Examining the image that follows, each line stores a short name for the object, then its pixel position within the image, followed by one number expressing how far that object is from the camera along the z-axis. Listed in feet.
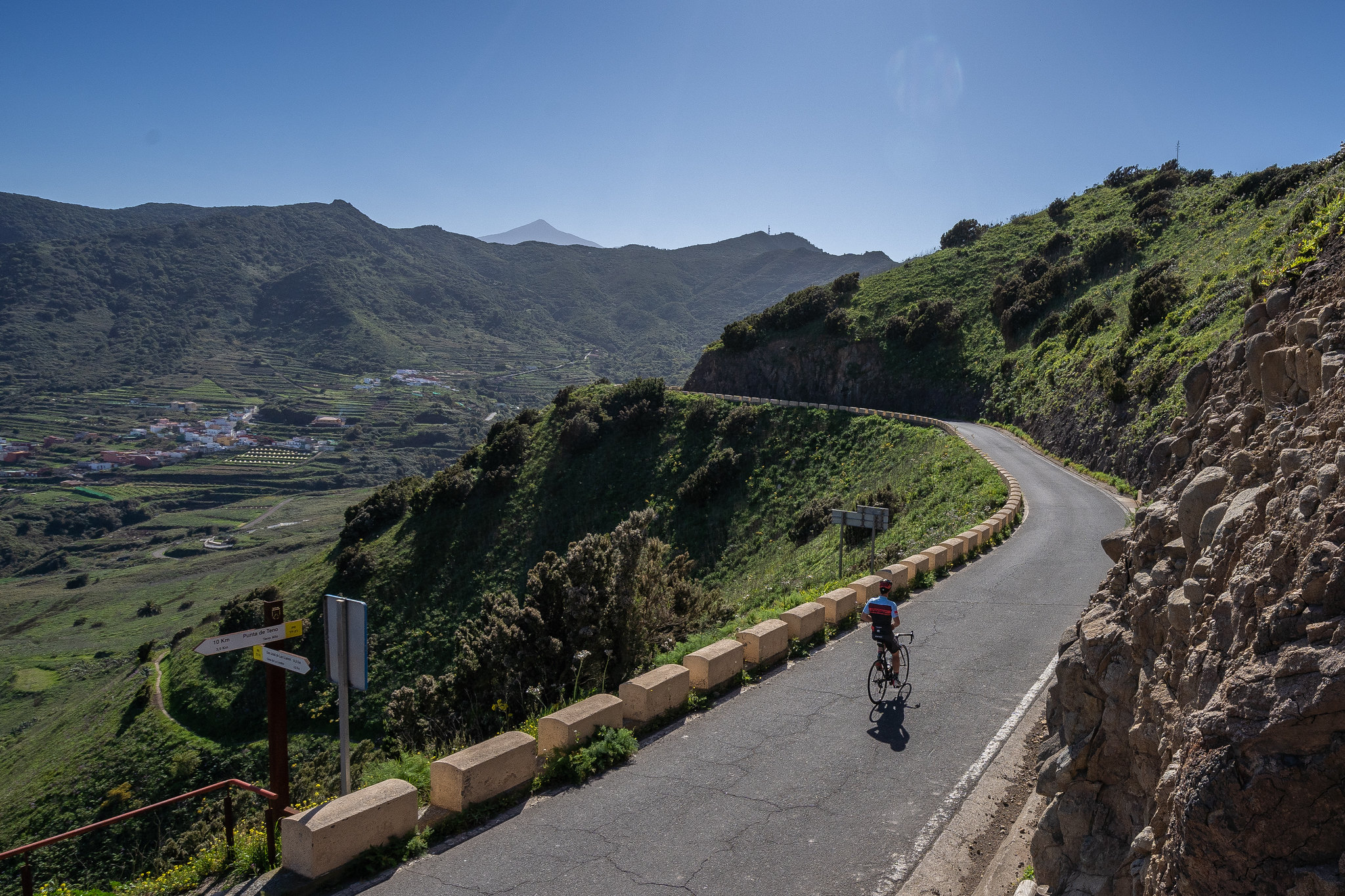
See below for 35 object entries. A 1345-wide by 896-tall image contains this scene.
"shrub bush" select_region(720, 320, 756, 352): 173.78
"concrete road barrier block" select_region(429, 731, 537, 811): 20.31
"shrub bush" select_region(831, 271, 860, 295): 181.68
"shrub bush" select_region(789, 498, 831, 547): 88.79
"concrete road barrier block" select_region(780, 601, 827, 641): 34.91
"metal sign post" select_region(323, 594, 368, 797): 18.85
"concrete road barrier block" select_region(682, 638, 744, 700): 29.27
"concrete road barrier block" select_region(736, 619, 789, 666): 32.01
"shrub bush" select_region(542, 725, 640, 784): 22.74
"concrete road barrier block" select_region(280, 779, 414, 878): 17.31
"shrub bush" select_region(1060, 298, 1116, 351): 114.32
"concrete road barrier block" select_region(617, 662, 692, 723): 26.53
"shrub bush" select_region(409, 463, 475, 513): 132.36
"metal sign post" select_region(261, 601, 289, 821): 18.58
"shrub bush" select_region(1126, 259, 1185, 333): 93.40
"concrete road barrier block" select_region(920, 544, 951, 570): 48.42
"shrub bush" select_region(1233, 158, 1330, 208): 117.19
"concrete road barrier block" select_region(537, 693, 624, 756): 23.67
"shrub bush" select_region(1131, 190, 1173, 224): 152.25
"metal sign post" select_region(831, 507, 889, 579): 47.16
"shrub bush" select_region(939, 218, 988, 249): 214.07
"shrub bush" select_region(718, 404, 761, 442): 129.49
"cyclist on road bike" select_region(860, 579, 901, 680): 28.14
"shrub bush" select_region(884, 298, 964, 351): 151.43
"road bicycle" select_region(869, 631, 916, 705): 28.32
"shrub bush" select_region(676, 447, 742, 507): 116.78
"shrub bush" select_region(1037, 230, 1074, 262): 169.07
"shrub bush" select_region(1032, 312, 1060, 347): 129.29
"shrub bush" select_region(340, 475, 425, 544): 136.05
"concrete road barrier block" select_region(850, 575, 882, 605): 40.52
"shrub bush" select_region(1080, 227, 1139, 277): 145.79
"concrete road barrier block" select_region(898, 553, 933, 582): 46.51
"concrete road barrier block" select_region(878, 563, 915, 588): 43.39
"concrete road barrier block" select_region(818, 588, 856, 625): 37.68
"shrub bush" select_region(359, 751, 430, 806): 21.45
